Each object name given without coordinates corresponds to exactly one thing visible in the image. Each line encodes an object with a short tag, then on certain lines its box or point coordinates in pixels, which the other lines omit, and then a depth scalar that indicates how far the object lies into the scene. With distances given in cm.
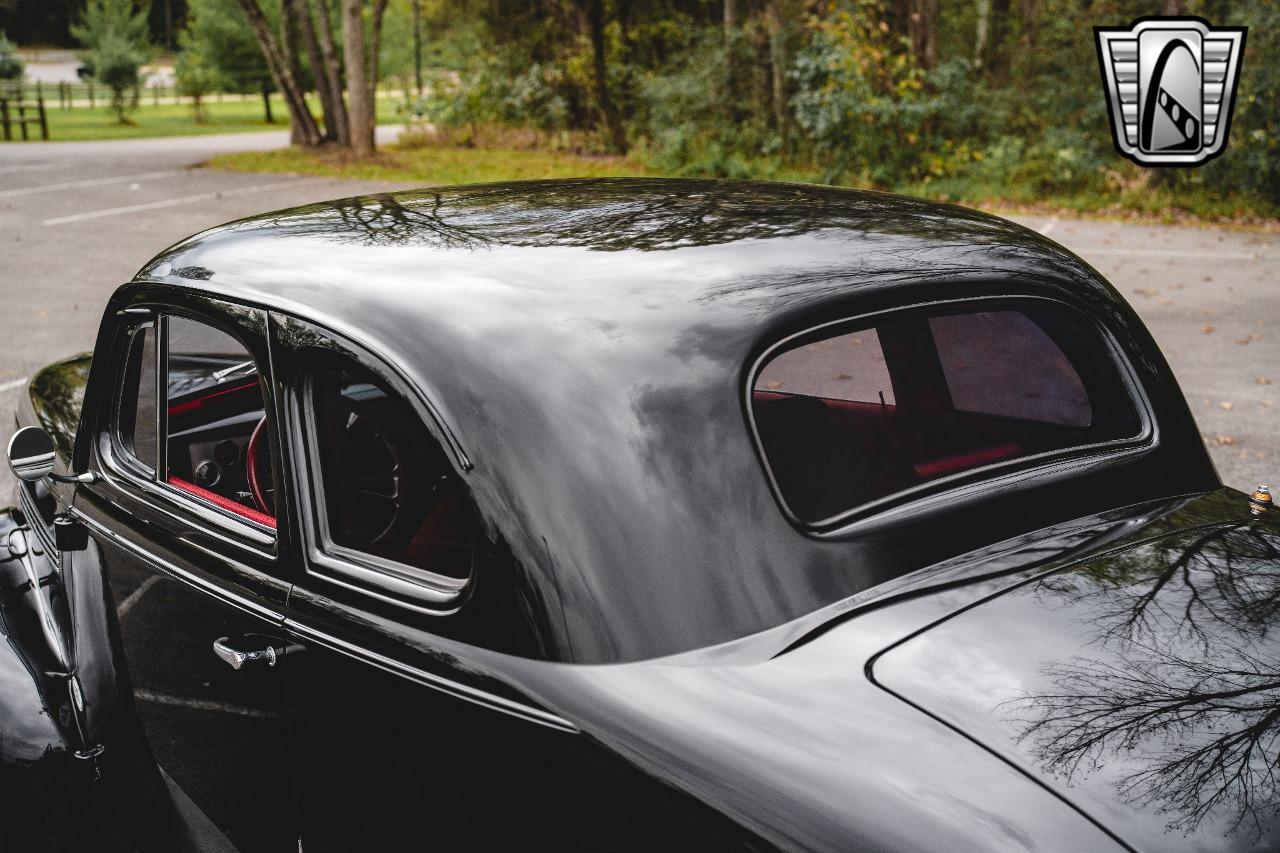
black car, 146
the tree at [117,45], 3925
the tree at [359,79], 2077
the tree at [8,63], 4216
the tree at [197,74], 4056
